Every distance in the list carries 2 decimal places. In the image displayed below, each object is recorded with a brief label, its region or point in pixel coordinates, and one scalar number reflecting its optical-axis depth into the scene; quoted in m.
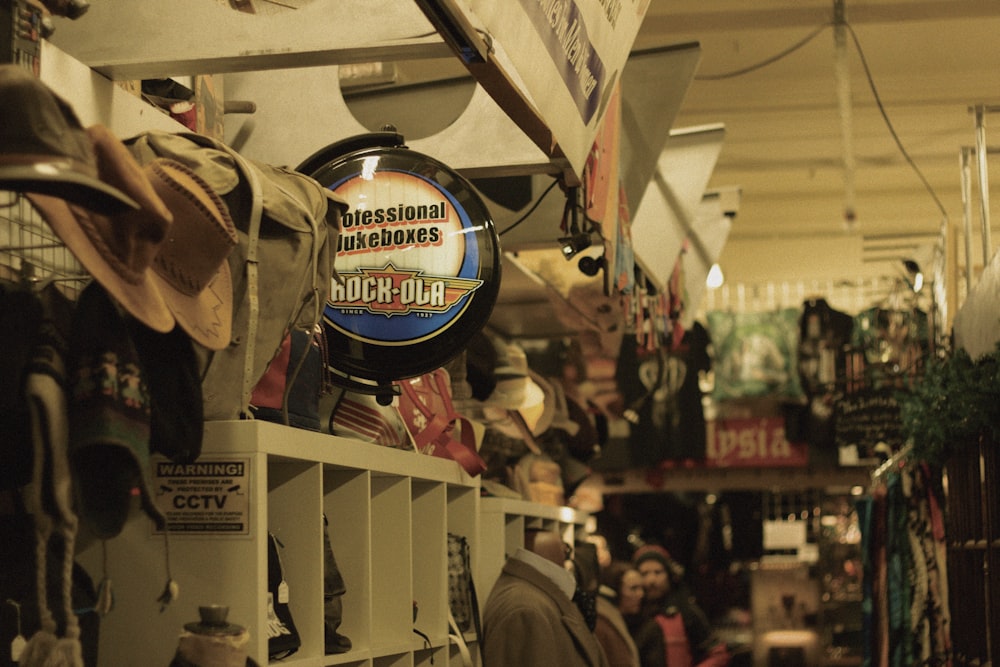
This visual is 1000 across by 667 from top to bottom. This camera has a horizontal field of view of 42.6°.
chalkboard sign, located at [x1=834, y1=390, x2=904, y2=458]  8.49
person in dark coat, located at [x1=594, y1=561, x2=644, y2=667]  6.70
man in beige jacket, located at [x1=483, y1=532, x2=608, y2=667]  4.54
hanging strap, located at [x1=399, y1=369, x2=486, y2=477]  4.00
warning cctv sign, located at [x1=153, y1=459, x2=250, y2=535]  2.47
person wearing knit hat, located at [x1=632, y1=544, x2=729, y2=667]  8.19
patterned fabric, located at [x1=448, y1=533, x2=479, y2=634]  4.25
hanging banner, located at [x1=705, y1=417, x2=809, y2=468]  12.38
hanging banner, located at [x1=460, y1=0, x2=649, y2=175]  2.23
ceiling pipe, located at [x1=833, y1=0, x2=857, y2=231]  7.94
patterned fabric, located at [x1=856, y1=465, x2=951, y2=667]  6.80
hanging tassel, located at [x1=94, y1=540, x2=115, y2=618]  1.83
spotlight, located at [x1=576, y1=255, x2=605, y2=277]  4.21
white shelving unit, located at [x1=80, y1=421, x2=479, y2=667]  2.46
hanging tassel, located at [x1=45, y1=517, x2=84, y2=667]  1.57
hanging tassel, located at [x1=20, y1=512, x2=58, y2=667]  1.58
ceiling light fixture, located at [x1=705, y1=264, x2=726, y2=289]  11.64
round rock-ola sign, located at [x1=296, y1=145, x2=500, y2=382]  3.00
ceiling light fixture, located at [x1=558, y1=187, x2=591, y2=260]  3.70
